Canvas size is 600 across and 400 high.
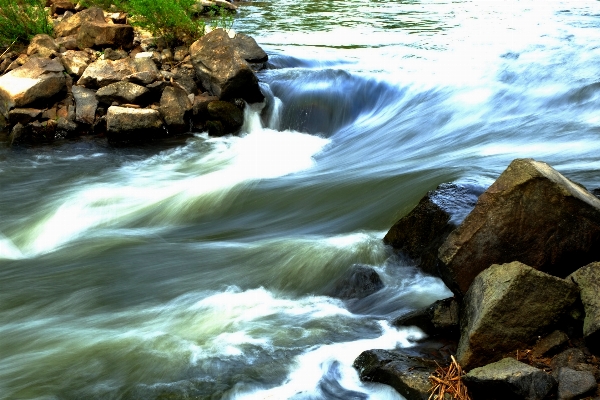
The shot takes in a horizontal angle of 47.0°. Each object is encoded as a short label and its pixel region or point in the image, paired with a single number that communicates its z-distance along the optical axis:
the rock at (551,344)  3.82
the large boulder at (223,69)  9.80
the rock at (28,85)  9.80
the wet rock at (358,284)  5.11
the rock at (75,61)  10.45
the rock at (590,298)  3.68
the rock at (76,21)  11.58
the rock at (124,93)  9.66
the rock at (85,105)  9.78
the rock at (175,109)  9.70
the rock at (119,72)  9.88
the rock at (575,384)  3.40
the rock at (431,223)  5.08
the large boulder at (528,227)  4.26
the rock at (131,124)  9.46
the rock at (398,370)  3.80
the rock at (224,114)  9.84
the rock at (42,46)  10.76
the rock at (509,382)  3.44
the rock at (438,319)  4.35
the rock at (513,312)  3.81
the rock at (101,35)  10.94
